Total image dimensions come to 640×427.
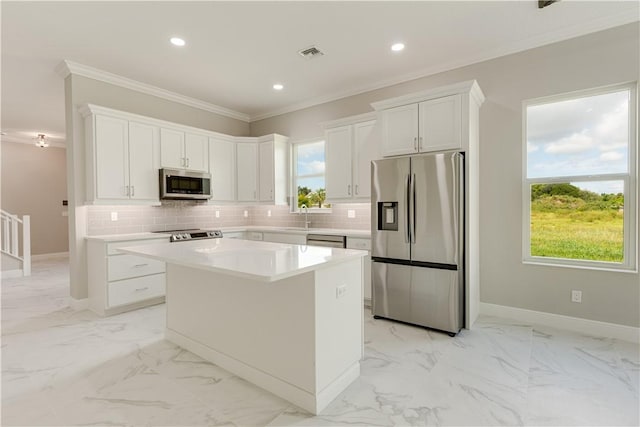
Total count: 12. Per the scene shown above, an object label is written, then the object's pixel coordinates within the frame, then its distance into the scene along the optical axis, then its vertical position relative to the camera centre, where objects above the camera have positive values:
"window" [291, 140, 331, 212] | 5.07 +0.59
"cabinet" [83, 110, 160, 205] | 3.69 +0.64
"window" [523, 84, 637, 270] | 2.93 +0.29
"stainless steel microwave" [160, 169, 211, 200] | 4.25 +0.39
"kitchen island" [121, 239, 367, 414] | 1.89 -0.72
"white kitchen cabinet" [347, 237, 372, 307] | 3.80 -0.60
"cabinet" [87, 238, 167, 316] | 3.57 -0.80
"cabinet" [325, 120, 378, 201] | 4.10 +0.68
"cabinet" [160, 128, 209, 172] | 4.34 +0.90
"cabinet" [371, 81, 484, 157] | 3.10 +0.95
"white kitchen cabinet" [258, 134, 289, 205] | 5.19 +0.71
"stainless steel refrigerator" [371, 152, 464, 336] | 3.02 -0.31
